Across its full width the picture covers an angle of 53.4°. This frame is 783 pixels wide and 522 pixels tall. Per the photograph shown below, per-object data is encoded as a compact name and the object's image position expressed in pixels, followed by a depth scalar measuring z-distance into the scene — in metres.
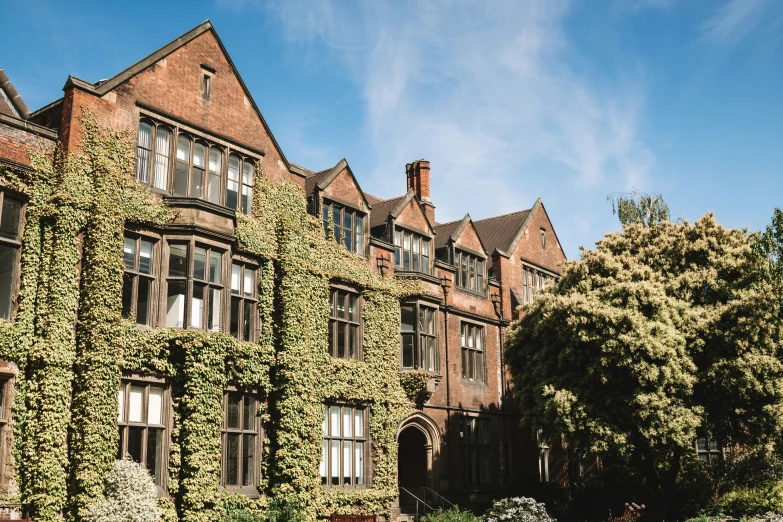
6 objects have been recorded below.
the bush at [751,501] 30.12
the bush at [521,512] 24.45
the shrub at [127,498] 18.67
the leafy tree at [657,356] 26.03
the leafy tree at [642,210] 48.31
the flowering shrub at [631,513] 26.34
